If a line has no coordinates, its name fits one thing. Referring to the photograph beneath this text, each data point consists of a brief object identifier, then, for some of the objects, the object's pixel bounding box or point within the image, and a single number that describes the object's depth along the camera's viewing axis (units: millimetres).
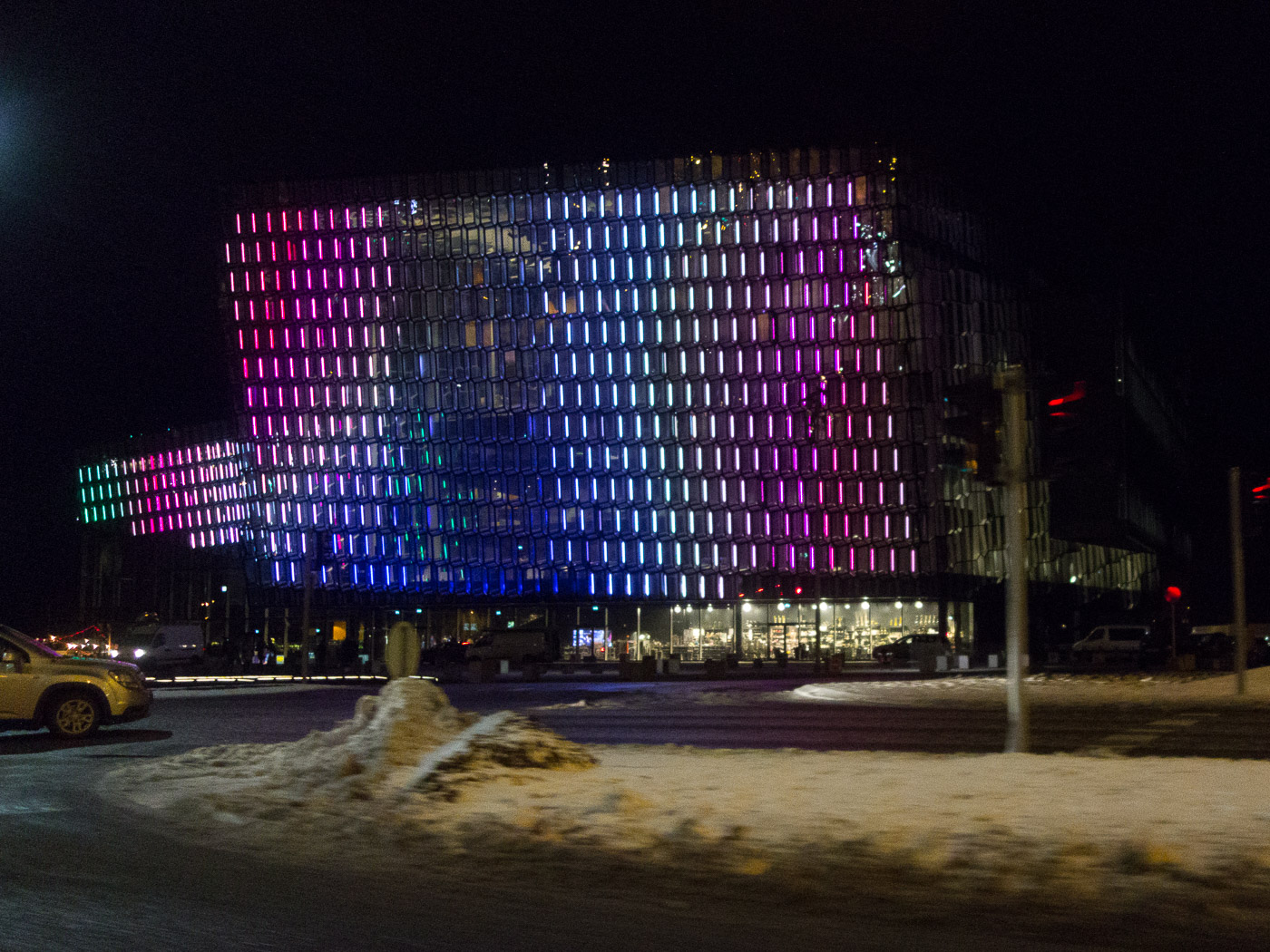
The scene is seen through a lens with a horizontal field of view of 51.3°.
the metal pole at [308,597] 41719
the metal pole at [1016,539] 11805
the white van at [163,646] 53538
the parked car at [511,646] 63188
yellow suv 17375
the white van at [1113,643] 57344
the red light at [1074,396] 11297
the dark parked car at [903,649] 61719
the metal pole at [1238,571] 22750
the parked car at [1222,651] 47156
